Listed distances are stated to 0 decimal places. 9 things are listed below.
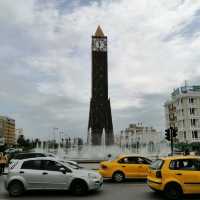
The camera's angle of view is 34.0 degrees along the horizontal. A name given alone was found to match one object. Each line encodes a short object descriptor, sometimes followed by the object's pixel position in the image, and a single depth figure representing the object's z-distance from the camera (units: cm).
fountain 4486
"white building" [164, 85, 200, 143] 8838
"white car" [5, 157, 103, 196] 1263
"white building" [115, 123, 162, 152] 4871
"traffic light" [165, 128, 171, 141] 2770
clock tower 6066
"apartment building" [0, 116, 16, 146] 17650
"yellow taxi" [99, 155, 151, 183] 1702
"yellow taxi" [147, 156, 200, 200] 1134
